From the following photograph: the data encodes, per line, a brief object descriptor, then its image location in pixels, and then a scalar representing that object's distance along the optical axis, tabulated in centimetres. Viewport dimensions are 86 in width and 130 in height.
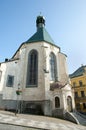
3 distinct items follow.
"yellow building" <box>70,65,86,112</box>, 1973
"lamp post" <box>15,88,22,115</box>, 1149
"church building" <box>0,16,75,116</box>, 1177
